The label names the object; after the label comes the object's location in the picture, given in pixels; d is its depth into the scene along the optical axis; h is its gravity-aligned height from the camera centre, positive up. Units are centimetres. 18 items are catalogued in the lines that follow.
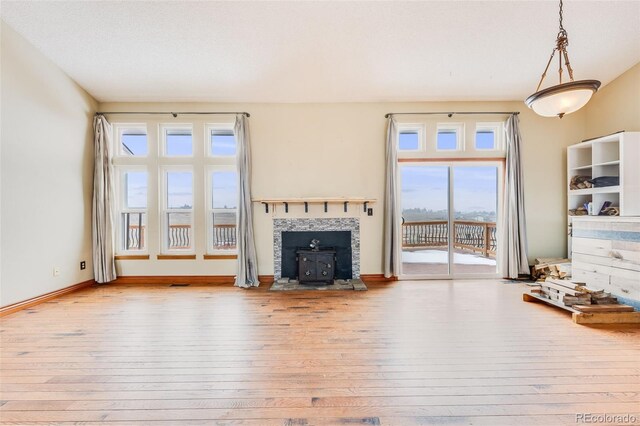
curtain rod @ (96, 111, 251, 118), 507 +178
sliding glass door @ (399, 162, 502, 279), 520 +19
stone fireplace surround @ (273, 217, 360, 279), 512 -32
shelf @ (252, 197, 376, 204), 482 +18
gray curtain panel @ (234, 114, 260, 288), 485 -1
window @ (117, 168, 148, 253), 521 +7
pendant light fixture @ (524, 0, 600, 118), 239 +97
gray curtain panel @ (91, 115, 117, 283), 486 +11
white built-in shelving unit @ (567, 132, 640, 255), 411 +61
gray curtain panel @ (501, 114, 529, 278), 500 -5
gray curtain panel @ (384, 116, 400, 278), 496 +2
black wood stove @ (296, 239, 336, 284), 473 -95
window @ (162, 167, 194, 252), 523 +7
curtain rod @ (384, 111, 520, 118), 512 +172
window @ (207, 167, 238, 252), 528 +8
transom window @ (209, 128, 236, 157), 529 +129
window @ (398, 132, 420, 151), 528 +126
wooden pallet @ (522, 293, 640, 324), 304 -120
